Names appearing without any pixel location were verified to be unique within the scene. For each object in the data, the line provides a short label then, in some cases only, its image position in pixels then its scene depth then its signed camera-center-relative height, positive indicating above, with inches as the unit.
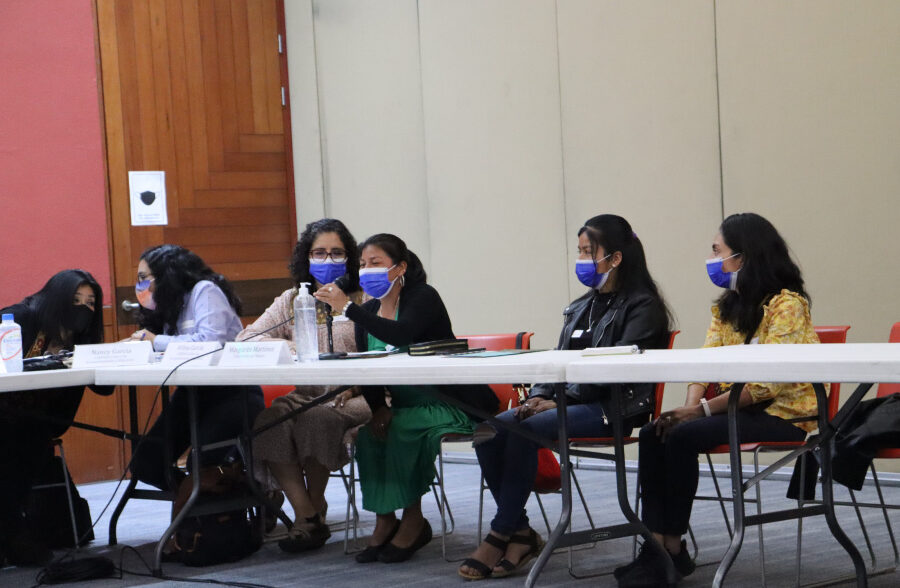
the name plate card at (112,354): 288.0 -31.1
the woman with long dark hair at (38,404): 310.7 -40.2
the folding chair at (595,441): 268.7 -41.9
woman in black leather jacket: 258.4 -35.3
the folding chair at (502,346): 299.3 -34.9
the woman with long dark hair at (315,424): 305.6 -43.6
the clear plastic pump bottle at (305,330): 274.2 -27.8
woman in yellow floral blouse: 239.6 -34.9
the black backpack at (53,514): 326.6 -57.9
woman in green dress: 286.7 -41.3
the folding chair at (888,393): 251.0 -36.3
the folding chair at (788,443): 241.4 -38.9
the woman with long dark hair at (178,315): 320.2 -30.7
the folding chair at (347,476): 308.2 -51.7
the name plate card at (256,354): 256.2 -28.5
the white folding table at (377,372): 211.9 -28.0
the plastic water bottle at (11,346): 285.3 -29.1
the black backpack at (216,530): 296.2 -55.6
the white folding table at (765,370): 175.2 -24.4
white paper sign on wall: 502.9 -20.3
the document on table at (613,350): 226.7 -26.5
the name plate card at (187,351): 278.1 -30.0
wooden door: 501.4 -6.4
